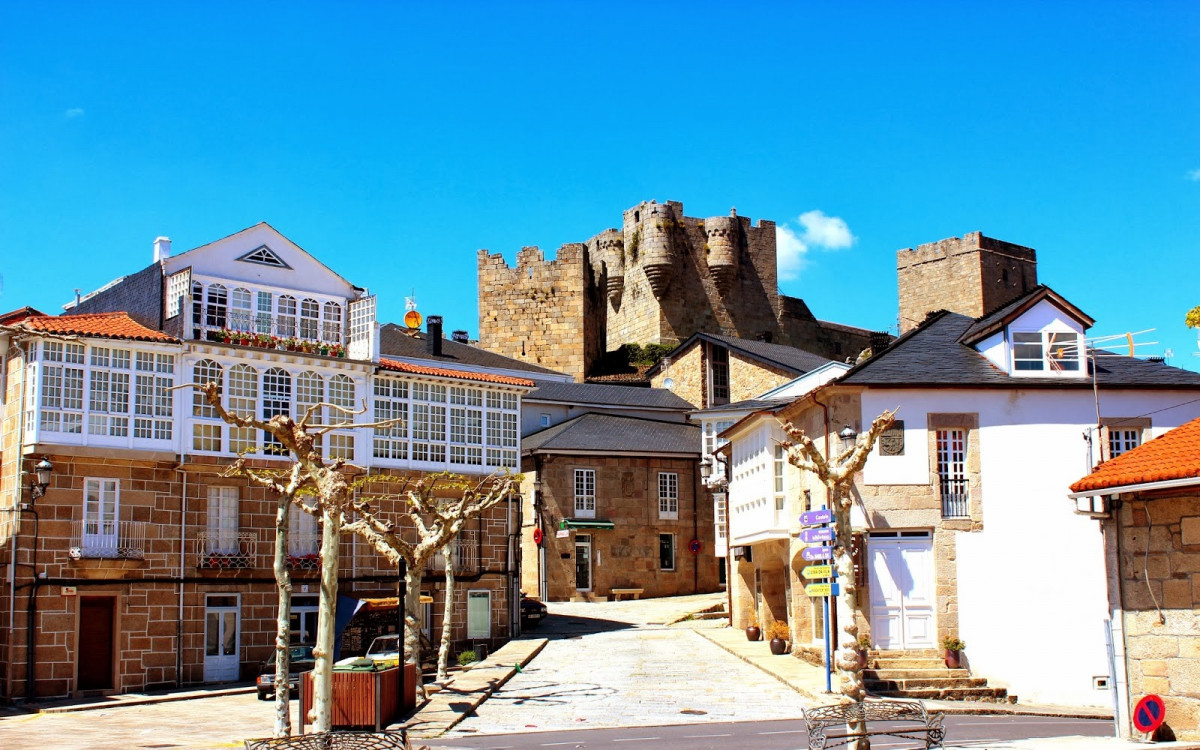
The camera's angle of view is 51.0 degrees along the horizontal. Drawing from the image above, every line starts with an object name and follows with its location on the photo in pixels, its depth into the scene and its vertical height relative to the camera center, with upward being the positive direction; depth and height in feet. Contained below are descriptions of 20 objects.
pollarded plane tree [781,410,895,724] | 53.78 +0.40
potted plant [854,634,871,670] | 85.75 -8.10
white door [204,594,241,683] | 103.14 -8.71
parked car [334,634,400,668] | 68.88 -8.54
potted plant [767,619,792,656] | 100.12 -9.14
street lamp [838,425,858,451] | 71.46 +5.05
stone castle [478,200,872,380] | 235.20 +44.75
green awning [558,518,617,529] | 151.43 +0.36
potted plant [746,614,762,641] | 111.96 -9.55
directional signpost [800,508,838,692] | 69.10 -1.44
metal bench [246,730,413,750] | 43.11 -7.25
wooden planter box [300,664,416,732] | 64.44 -8.70
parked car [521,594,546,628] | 128.88 -8.79
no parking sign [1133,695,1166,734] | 50.39 -7.74
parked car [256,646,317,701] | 87.23 -9.93
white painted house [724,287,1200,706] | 87.15 +2.72
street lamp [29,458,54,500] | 93.35 +3.75
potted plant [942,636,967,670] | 85.97 -8.79
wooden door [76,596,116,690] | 96.78 -8.46
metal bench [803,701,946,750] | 46.11 -7.36
